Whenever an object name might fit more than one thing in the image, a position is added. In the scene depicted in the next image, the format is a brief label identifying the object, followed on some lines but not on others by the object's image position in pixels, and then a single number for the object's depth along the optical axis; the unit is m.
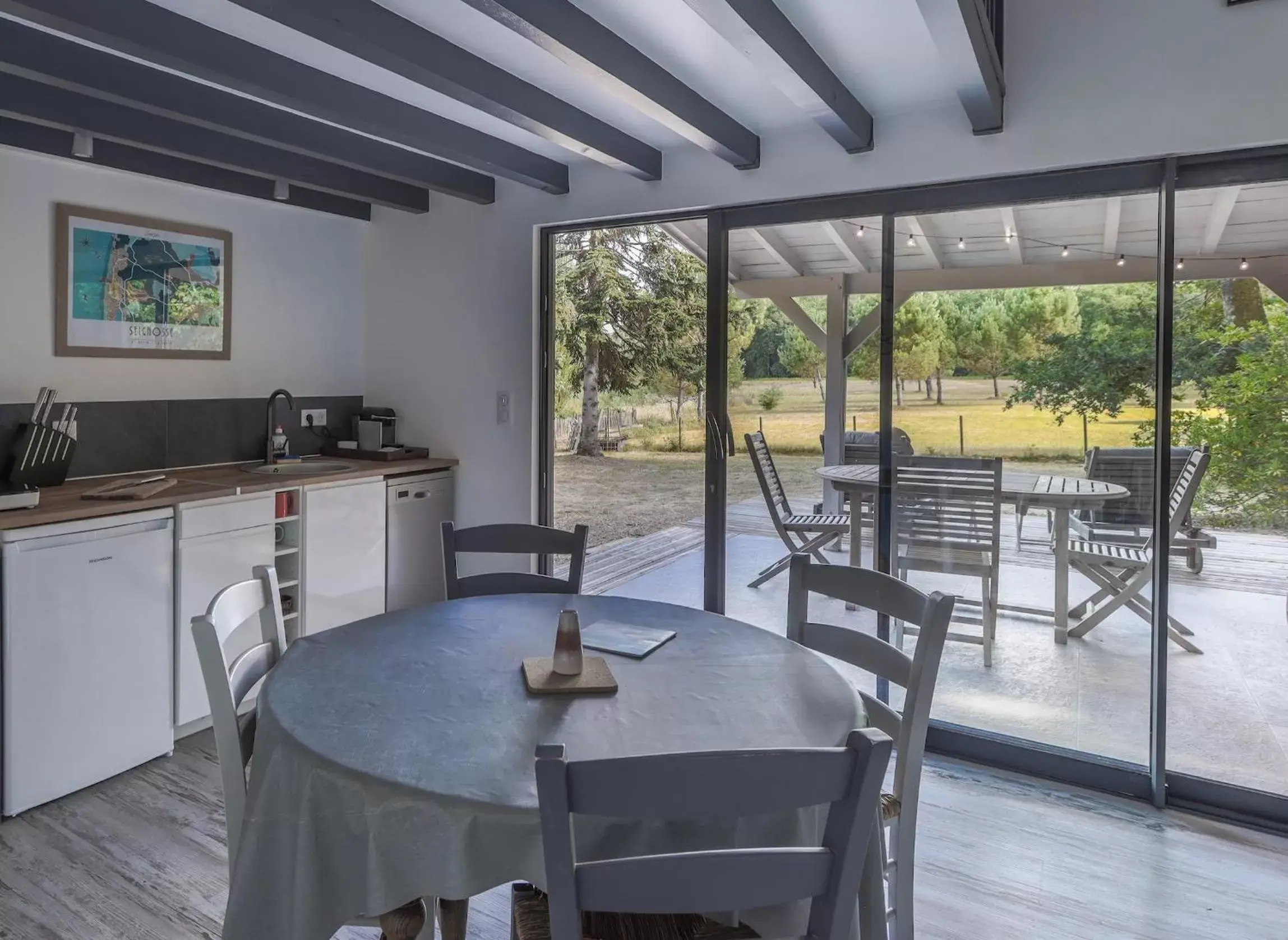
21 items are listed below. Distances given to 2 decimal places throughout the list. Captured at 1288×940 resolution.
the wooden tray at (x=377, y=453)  4.39
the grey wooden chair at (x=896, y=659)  1.84
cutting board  3.10
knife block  3.21
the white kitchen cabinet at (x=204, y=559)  3.23
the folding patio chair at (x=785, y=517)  3.64
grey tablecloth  1.30
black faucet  4.19
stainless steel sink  4.09
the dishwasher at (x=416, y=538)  4.24
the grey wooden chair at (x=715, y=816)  1.04
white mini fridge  2.72
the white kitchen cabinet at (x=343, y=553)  3.80
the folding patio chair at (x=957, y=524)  3.33
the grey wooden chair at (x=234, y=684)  1.62
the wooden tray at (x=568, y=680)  1.68
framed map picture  3.47
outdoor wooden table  3.12
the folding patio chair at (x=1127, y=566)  2.94
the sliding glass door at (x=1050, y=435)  2.87
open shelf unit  3.71
